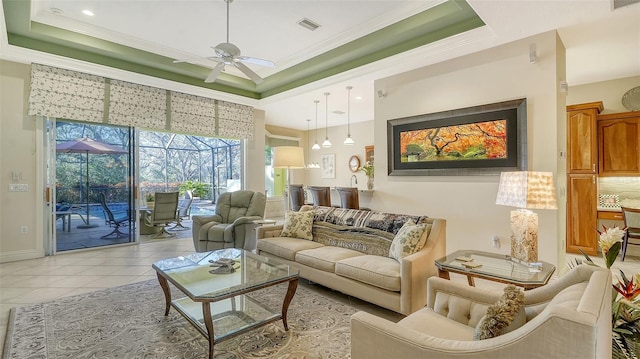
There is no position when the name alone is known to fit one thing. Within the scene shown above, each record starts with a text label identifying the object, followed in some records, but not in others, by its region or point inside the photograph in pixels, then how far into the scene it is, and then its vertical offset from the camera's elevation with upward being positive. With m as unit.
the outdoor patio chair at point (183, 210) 6.88 -0.70
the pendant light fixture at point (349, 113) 5.65 +1.70
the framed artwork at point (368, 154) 8.29 +0.74
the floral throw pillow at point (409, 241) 2.69 -0.57
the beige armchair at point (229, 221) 4.36 -0.63
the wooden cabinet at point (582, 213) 4.57 -0.56
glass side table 2.04 -0.69
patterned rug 2.05 -1.18
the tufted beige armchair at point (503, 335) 0.87 -0.60
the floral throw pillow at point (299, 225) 3.76 -0.57
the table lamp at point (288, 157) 4.85 +0.39
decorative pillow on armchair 1.13 -0.54
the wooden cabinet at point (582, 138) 4.58 +0.63
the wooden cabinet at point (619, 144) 4.46 +0.52
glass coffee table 2.03 -0.77
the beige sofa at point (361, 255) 2.43 -0.77
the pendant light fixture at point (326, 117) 6.08 +1.71
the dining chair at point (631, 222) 4.09 -0.63
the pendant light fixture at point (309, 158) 9.67 +0.68
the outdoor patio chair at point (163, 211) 5.68 -0.58
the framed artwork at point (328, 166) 9.17 +0.45
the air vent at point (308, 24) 3.86 +2.09
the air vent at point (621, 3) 2.70 +1.61
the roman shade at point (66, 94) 4.20 +1.32
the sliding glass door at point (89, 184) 4.64 -0.03
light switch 4.21 -0.06
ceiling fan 3.30 +1.42
